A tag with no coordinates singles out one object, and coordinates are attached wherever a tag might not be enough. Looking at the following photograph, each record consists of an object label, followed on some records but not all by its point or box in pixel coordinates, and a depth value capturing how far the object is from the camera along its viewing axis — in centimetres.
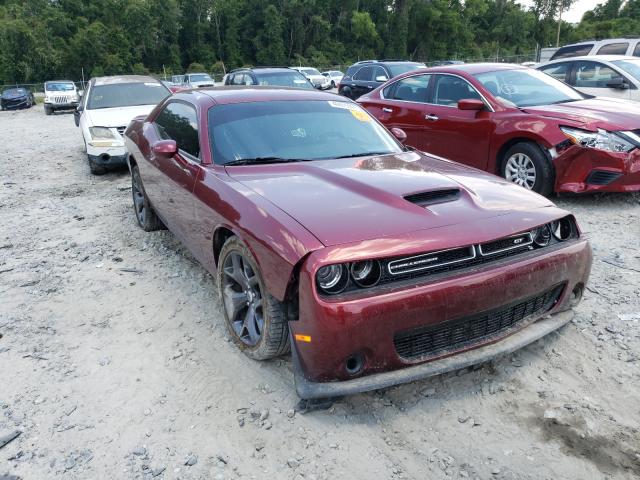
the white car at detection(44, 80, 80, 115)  2495
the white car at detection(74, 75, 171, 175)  856
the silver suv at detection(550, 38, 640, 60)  1183
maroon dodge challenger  255
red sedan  571
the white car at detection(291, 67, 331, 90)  2894
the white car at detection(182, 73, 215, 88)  3174
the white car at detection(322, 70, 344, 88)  3535
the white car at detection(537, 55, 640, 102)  905
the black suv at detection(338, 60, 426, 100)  1330
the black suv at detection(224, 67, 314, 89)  1260
